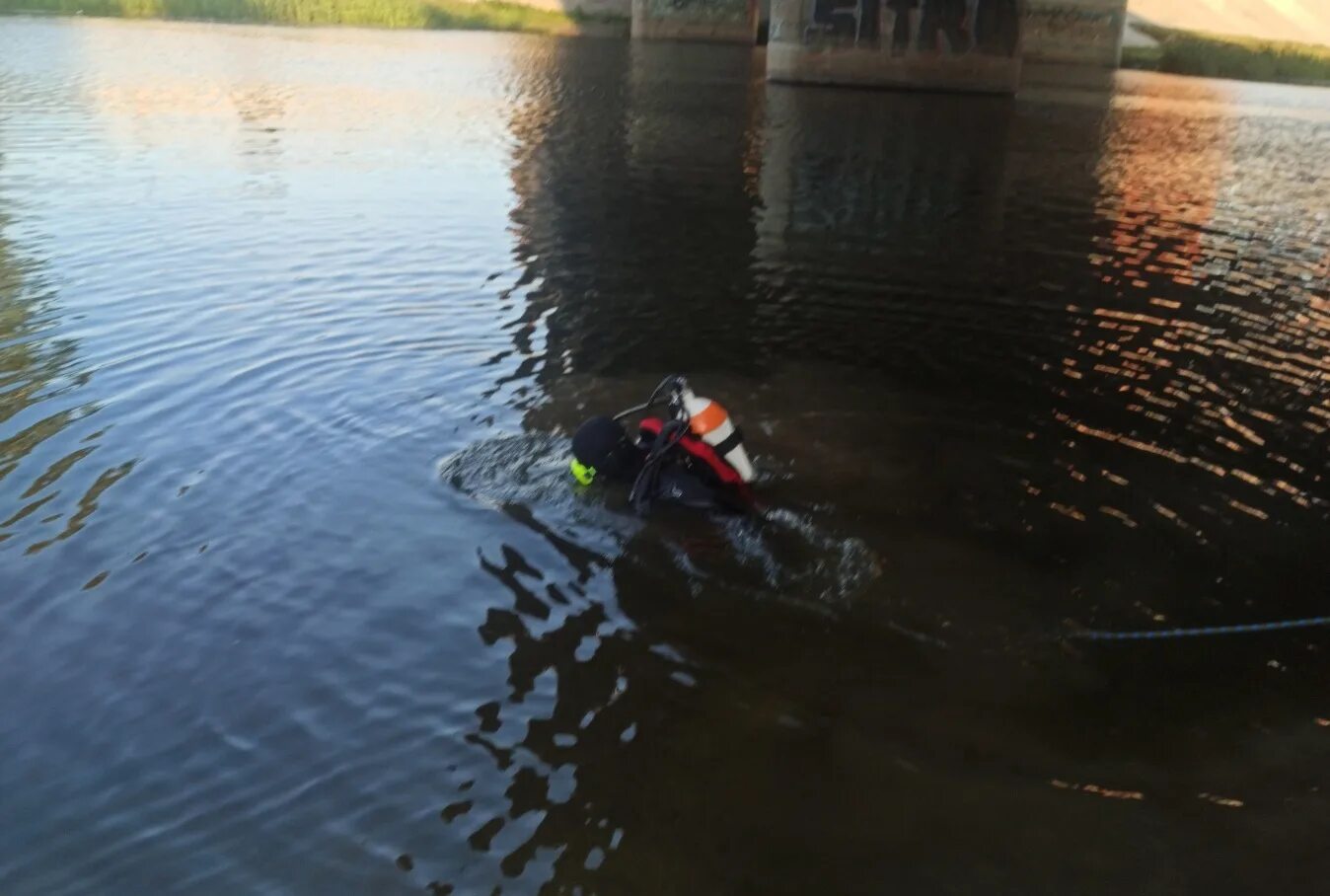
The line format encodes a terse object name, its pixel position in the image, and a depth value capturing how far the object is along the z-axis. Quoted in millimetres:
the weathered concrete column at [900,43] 39062
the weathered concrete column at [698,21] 61000
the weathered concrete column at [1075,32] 55344
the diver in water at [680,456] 7293
